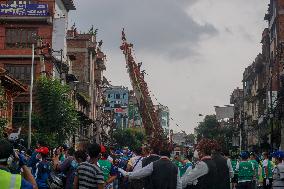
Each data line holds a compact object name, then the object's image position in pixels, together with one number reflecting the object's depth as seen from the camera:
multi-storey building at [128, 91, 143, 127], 114.71
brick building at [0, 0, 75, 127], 40.88
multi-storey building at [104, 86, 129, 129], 114.63
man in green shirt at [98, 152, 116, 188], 11.11
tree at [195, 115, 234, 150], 81.03
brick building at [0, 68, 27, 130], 31.64
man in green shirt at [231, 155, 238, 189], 14.99
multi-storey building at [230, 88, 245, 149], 69.91
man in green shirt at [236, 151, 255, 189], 14.49
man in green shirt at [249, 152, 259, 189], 14.67
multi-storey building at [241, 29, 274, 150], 53.30
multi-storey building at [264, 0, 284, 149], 39.44
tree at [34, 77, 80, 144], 32.92
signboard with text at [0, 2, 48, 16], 41.62
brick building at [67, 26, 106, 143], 58.98
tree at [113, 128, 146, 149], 83.53
